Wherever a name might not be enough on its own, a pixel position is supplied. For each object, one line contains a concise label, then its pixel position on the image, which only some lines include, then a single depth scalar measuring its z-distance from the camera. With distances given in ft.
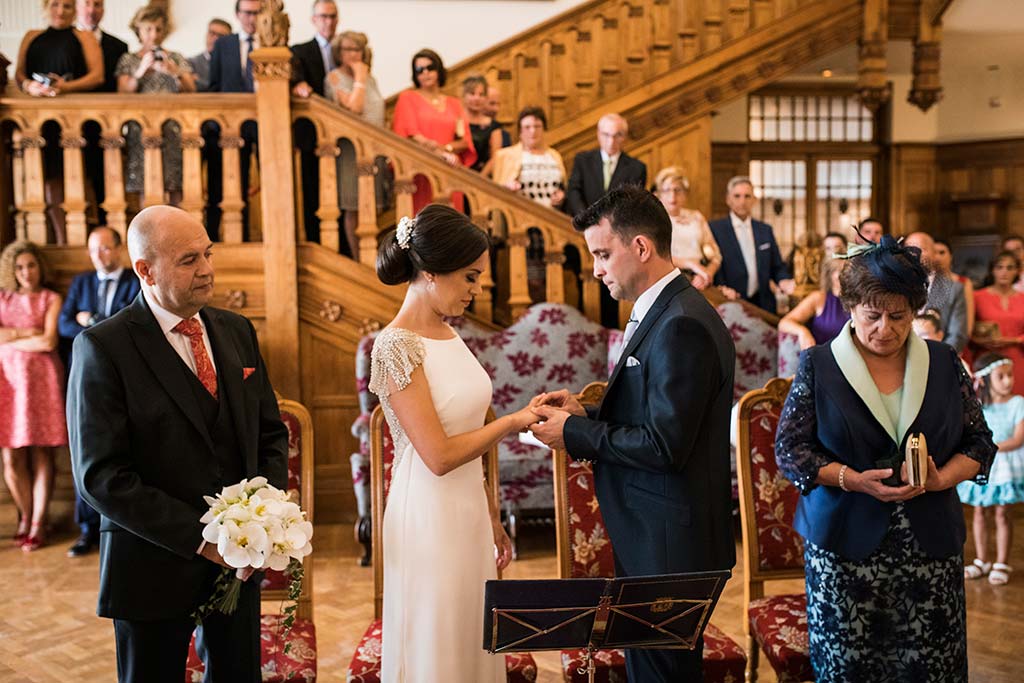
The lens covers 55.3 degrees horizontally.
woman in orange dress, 20.51
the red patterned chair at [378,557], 8.67
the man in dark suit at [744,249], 20.54
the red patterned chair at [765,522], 9.91
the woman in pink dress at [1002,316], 20.15
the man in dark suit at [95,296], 17.53
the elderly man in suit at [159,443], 6.96
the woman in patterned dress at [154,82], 18.88
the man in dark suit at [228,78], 19.61
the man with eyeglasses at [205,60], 22.53
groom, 7.09
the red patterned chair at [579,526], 9.96
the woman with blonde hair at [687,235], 19.36
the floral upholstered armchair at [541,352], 18.47
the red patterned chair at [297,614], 8.73
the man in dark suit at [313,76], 19.42
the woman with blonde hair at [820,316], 17.57
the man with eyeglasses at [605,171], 20.33
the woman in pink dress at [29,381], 17.92
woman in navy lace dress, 8.30
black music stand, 6.00
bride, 7.64
